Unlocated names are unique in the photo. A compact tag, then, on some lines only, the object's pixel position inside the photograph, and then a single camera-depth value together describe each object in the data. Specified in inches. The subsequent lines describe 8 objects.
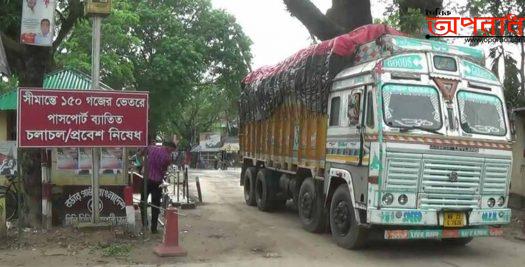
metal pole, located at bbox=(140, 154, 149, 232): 382.3
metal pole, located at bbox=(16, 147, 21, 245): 346.3
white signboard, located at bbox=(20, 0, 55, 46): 362.0
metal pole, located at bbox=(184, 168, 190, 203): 592.1
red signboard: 352.2
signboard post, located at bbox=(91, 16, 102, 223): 370.3
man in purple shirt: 389.4
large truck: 315.9
